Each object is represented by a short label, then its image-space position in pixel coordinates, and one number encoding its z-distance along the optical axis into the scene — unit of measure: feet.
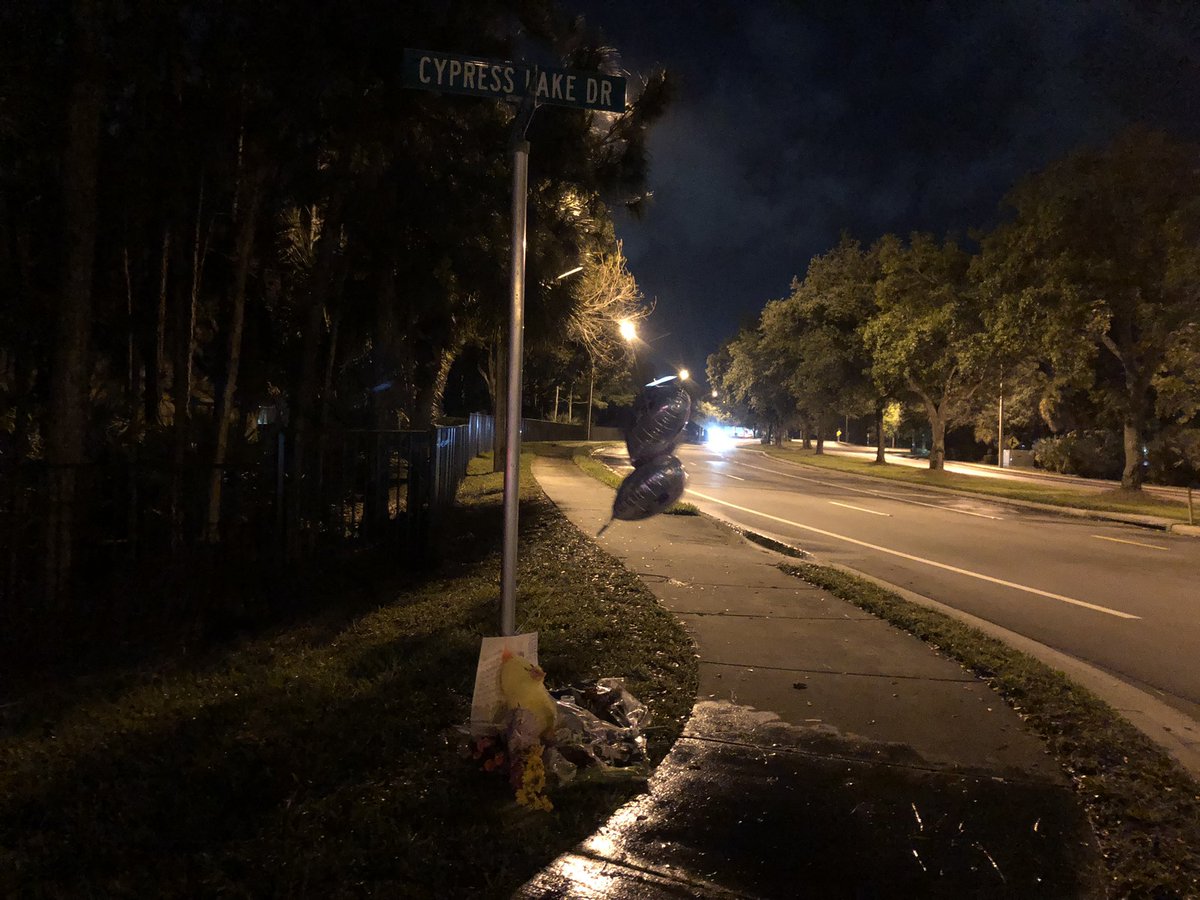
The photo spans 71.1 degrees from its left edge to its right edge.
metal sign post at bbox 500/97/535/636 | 14.08
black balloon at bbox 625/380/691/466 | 26.73
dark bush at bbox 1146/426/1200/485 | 115.85
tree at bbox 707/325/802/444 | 151.33
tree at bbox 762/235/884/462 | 114.21
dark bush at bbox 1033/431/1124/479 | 130.93
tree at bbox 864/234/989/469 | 84.33
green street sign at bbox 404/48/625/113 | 13.69
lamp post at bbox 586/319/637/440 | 68.60
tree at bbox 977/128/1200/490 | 65.05
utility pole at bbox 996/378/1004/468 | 142.00
